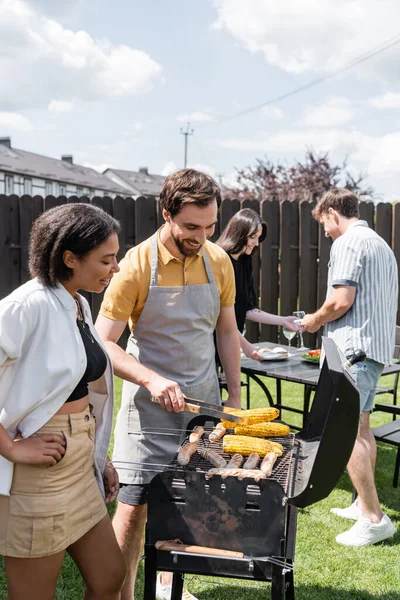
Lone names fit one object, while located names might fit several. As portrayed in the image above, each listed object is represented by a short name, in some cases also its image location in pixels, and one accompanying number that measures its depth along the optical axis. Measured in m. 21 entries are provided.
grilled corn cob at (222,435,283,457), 2.37
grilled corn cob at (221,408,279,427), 2.54
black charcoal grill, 2.03
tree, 20.25
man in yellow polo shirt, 2.71
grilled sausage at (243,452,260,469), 2.23
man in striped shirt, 4.02
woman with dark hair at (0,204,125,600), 2.01
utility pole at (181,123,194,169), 54.47
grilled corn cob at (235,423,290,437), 2.56
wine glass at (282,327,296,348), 5.33
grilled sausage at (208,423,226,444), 2.54
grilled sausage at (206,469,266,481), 2.09
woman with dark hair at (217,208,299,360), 4.84
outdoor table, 4.55
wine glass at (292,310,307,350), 5.17
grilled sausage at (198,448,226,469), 2.26
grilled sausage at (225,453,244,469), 2.24
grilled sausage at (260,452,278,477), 2.15
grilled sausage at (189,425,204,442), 2.48
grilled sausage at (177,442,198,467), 2.26
